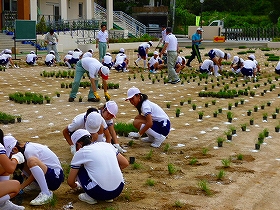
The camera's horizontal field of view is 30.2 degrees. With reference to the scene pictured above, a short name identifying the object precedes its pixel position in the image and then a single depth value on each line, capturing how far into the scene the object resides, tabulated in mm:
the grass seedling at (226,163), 7504
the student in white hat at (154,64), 20831
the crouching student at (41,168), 5883
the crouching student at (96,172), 5863
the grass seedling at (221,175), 7000
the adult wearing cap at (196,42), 22438
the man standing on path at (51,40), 24484
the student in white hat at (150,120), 8523
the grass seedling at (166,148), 8562
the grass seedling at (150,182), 6695
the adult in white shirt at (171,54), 17328
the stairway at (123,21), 47594
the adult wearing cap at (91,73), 12349
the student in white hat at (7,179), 5402
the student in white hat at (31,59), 23500
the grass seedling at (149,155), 8012
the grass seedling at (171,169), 7215
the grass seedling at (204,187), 6402
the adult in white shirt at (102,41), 21797
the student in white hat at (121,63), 21375
